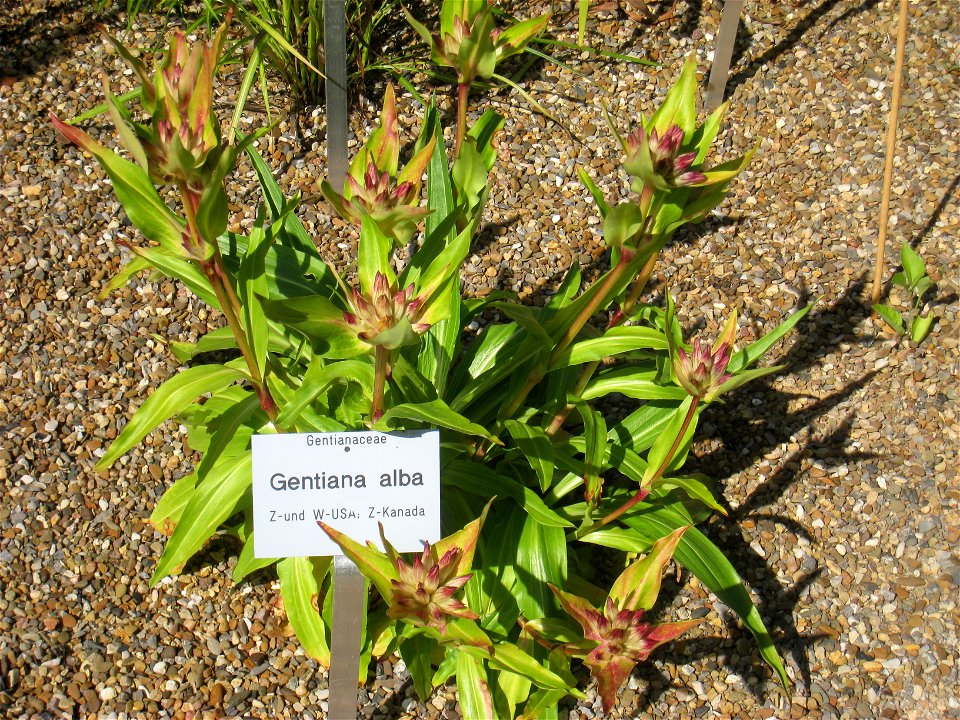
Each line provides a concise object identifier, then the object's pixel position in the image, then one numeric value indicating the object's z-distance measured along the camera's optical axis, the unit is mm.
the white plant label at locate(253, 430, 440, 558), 1590
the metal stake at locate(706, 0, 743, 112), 3059
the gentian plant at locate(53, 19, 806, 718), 1445
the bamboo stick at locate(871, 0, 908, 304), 2382
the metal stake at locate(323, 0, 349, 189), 1902
